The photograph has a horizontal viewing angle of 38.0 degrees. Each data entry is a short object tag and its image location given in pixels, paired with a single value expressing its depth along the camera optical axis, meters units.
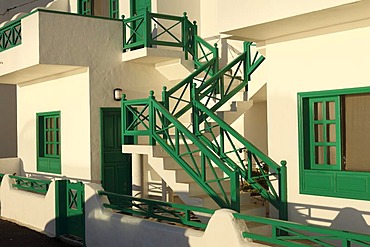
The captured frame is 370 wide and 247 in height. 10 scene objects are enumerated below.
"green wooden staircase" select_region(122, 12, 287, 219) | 8.30
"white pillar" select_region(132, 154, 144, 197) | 11.65
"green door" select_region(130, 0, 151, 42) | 12.00
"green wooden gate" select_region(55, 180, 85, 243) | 9.45
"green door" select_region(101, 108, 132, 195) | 12.20
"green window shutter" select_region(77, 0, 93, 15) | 14.84
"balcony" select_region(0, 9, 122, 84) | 11.32
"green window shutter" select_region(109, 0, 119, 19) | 14.02
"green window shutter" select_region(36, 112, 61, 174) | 13.47
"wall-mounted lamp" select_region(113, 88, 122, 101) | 12.16
